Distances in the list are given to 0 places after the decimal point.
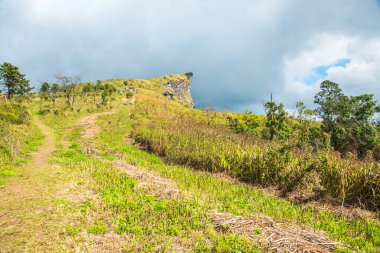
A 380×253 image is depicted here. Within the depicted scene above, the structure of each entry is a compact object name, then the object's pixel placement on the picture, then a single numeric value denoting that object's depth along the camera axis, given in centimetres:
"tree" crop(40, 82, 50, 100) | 5071
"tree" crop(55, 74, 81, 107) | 4516
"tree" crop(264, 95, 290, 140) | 2444
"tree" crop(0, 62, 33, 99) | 5347
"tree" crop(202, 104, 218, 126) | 3403
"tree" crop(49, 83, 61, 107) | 4743
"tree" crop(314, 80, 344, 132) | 3328
